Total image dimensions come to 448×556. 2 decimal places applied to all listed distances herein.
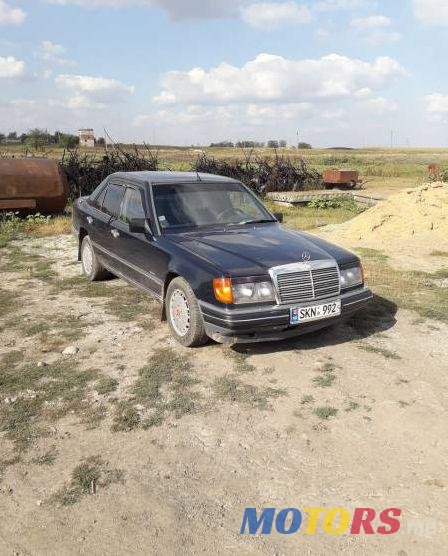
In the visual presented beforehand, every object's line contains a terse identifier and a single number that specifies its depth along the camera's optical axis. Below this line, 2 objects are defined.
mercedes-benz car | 4.17
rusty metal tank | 11.39
